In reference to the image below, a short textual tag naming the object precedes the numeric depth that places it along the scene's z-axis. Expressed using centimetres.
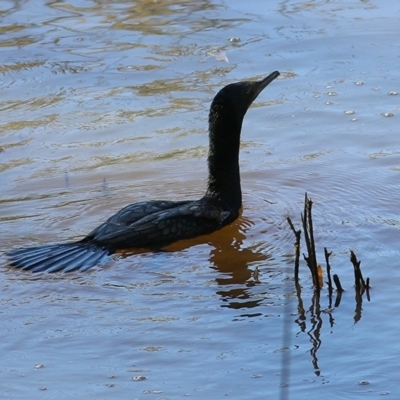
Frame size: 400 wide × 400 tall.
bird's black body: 1288
